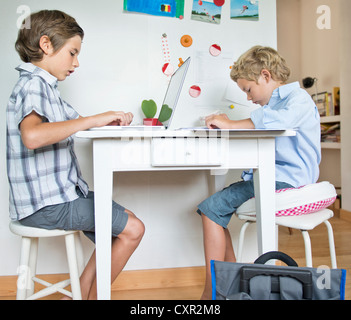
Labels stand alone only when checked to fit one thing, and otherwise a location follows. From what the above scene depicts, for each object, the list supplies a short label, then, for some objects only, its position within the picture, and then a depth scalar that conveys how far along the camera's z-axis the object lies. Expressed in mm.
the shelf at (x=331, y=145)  2982
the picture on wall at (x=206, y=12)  1575
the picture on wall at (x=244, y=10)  1595
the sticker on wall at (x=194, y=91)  1594
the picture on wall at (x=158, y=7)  1522
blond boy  1144
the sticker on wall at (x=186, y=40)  1569
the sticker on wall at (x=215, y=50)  1596
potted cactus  1276
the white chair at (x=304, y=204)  1125
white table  1000
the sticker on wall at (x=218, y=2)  1586
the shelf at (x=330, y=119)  2957
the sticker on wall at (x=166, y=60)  1557
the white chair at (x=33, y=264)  1066
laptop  1066
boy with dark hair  1022
